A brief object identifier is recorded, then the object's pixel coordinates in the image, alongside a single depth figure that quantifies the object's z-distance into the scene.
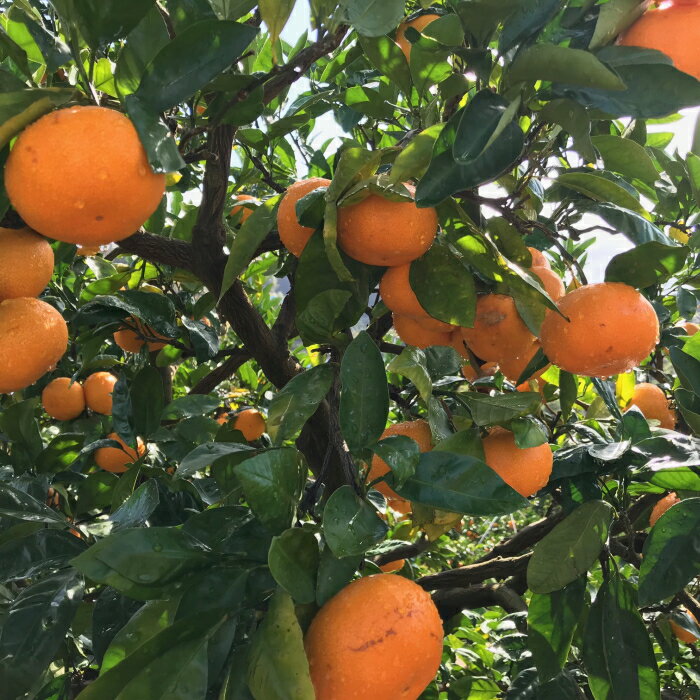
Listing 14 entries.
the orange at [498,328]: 1.02
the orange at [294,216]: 0.89
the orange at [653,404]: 1.49
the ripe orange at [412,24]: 1.24
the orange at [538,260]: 1.10
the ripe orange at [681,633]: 1.74
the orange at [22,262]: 0.87
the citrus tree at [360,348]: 0.68
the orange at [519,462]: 0.98
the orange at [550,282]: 1.06
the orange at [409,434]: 1.03
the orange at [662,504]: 1.28
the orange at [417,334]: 1.14
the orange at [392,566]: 1.45
